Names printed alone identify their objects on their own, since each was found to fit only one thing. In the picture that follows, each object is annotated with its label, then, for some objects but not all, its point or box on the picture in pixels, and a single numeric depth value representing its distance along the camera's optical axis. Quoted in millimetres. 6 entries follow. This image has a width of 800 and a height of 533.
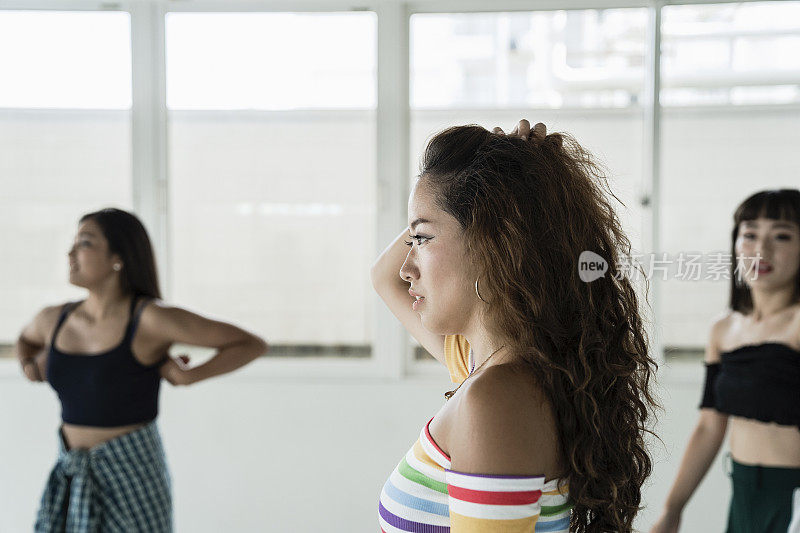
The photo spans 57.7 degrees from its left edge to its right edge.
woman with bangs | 2002
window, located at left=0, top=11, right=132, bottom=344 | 3184
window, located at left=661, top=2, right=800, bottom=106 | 2916
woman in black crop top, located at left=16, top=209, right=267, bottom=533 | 2137
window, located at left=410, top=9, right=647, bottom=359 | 2992
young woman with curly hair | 764
